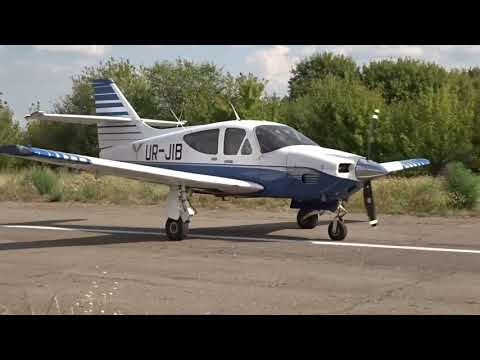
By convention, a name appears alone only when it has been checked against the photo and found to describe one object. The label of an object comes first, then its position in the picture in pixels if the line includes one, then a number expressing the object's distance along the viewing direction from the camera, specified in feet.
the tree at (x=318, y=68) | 246.47
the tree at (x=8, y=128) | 149.14
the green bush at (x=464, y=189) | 62.95
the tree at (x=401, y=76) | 198.39
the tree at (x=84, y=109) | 158.81
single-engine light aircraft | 41.78
